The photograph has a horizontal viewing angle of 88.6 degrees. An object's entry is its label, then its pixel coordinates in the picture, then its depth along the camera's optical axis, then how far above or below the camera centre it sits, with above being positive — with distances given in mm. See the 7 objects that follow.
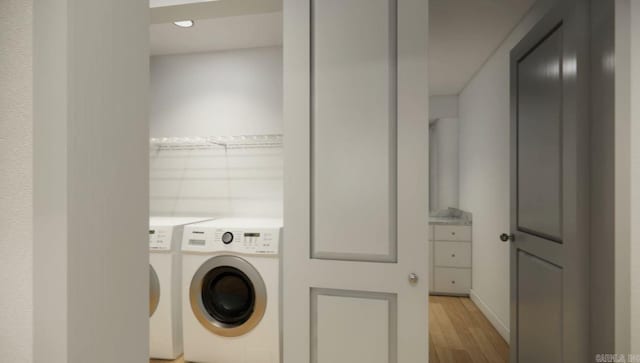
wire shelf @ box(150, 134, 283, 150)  2869 +363
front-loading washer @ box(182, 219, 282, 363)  2213 -775
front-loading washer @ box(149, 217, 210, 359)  2338 -770
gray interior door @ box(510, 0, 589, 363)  1420 -44
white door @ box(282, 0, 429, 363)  1500 +6
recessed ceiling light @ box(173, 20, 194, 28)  2488 +1215
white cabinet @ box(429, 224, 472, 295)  3824 -909
